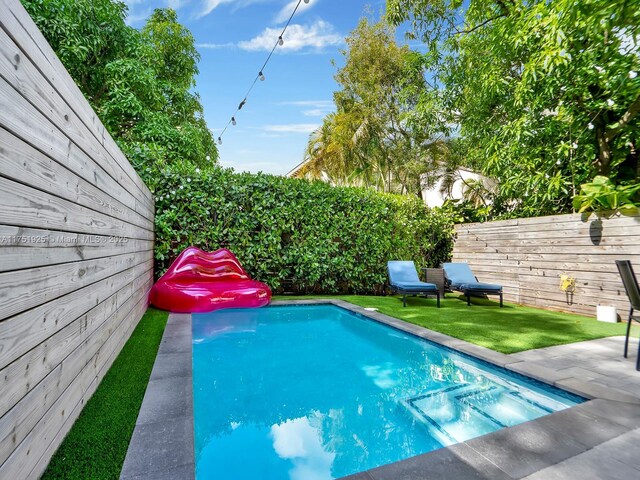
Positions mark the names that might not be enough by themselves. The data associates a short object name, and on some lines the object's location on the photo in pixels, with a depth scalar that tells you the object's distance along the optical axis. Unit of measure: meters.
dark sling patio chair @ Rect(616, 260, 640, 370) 3.27
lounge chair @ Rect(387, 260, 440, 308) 6.77
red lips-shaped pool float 5.68
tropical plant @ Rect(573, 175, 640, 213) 5.40
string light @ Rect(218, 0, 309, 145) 6.57
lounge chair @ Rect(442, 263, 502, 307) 7.01
